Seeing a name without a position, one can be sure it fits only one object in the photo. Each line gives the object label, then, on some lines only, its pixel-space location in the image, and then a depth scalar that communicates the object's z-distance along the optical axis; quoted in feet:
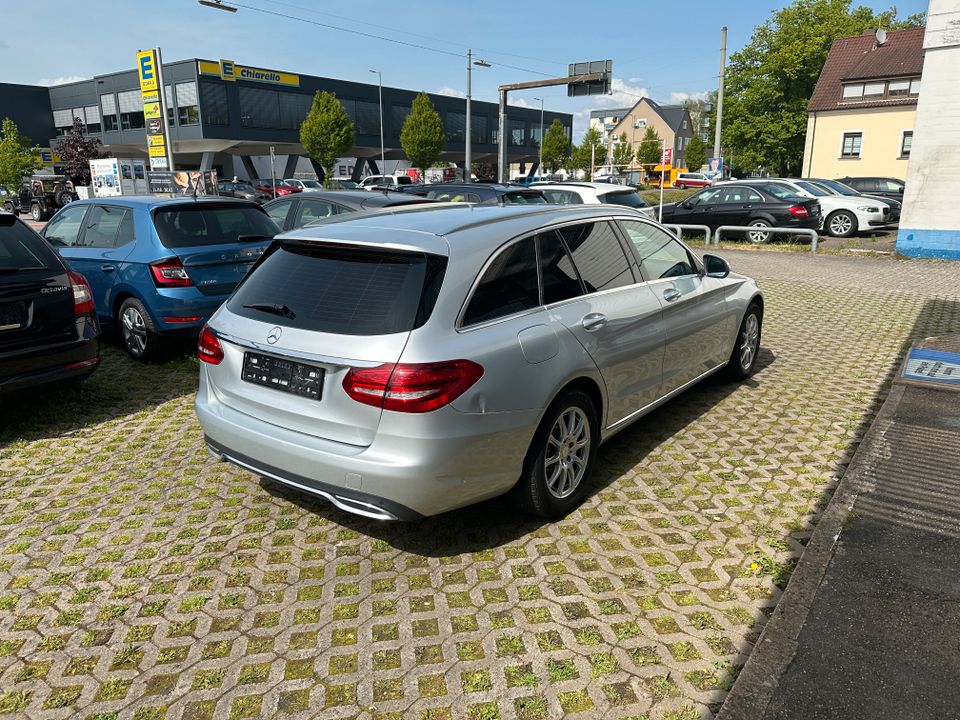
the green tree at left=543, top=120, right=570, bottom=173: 257.34
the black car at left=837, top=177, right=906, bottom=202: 87.25
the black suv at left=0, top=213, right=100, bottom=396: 16.58
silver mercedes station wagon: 10.31
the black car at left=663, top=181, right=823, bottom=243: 59.72
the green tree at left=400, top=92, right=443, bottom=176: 191.83
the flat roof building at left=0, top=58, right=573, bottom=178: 176.65
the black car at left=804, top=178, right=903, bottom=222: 70.87
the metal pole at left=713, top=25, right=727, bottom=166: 110.83
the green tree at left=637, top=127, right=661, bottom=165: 269.44
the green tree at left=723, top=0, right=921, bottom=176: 163.73
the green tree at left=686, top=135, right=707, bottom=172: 264.72
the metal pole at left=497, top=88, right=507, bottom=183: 91.50
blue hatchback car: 21.99
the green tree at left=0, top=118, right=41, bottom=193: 121.49
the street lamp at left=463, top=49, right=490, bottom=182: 112.47
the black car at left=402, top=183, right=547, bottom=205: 41.60
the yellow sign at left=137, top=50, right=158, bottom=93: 67.92
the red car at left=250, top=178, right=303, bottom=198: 121.49
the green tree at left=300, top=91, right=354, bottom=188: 172.45
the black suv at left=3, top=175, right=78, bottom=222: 101.81
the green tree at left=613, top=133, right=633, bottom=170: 294.25
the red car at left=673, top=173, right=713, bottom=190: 191.42
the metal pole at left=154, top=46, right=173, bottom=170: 66.45
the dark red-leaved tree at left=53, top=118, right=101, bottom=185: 163.12
